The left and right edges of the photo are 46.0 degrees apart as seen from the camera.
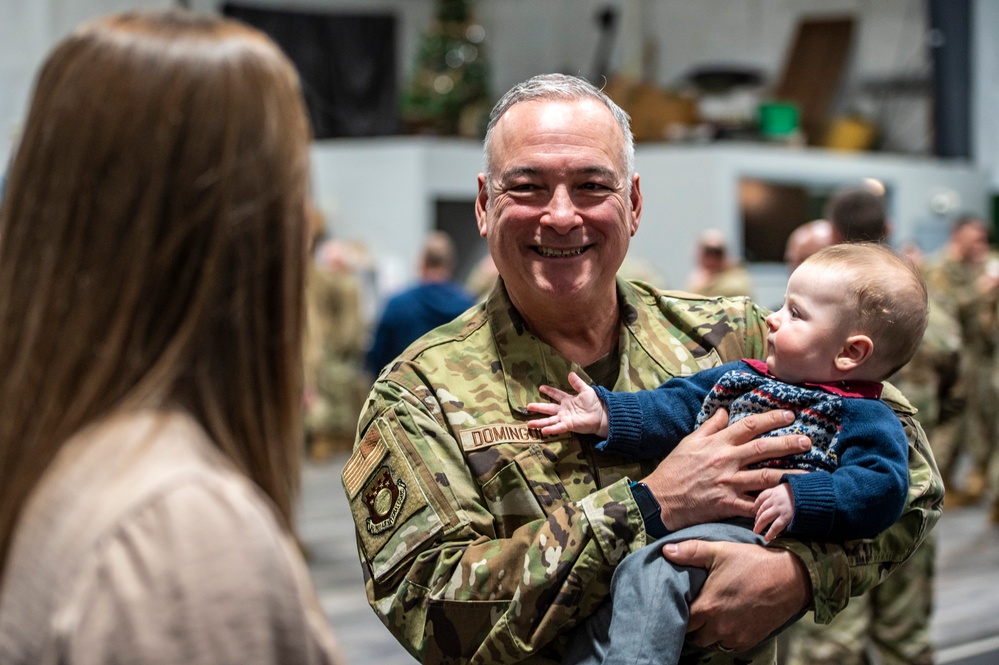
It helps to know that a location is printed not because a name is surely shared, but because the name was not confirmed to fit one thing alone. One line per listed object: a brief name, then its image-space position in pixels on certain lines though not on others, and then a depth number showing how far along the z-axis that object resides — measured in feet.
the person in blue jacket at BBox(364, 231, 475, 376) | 23.89
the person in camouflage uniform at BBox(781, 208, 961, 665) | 13.02
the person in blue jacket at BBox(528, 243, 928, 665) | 5.87
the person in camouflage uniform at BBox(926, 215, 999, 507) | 27.32
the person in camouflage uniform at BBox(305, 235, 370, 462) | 33.78
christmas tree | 44.75
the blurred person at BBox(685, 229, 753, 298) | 24.93
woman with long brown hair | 3.03
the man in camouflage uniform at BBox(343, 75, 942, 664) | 5.90
